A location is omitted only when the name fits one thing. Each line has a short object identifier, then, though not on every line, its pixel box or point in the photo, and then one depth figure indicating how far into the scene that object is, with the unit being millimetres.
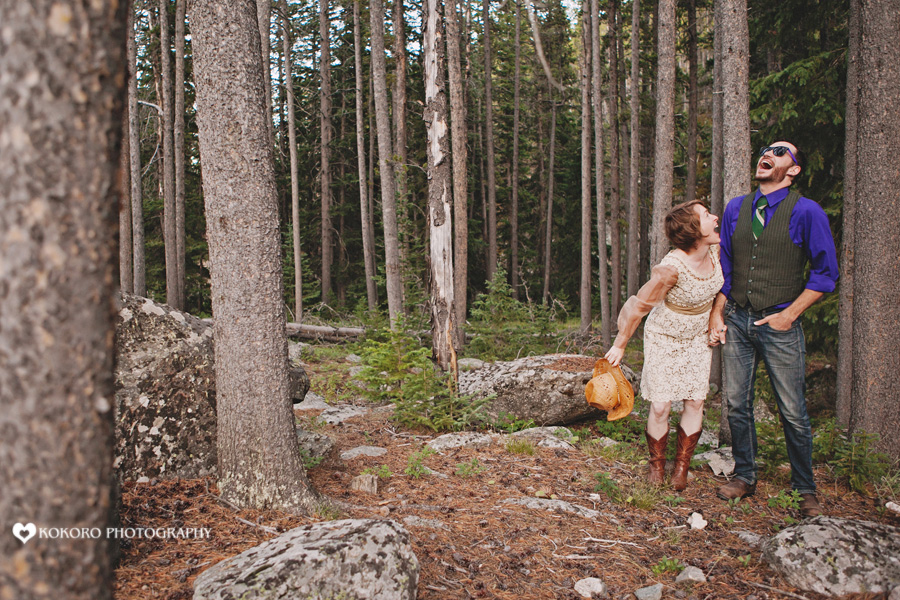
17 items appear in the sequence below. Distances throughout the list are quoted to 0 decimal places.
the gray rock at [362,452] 5637
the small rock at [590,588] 3160
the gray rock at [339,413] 7477
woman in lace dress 4449
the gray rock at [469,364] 11066
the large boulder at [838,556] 3143
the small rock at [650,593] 3121
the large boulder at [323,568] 2537
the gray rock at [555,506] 4258
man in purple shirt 4195
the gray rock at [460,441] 6016
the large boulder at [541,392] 6996
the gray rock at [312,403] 8266
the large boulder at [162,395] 4090
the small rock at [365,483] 4531
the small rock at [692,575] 3318
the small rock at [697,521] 4098
